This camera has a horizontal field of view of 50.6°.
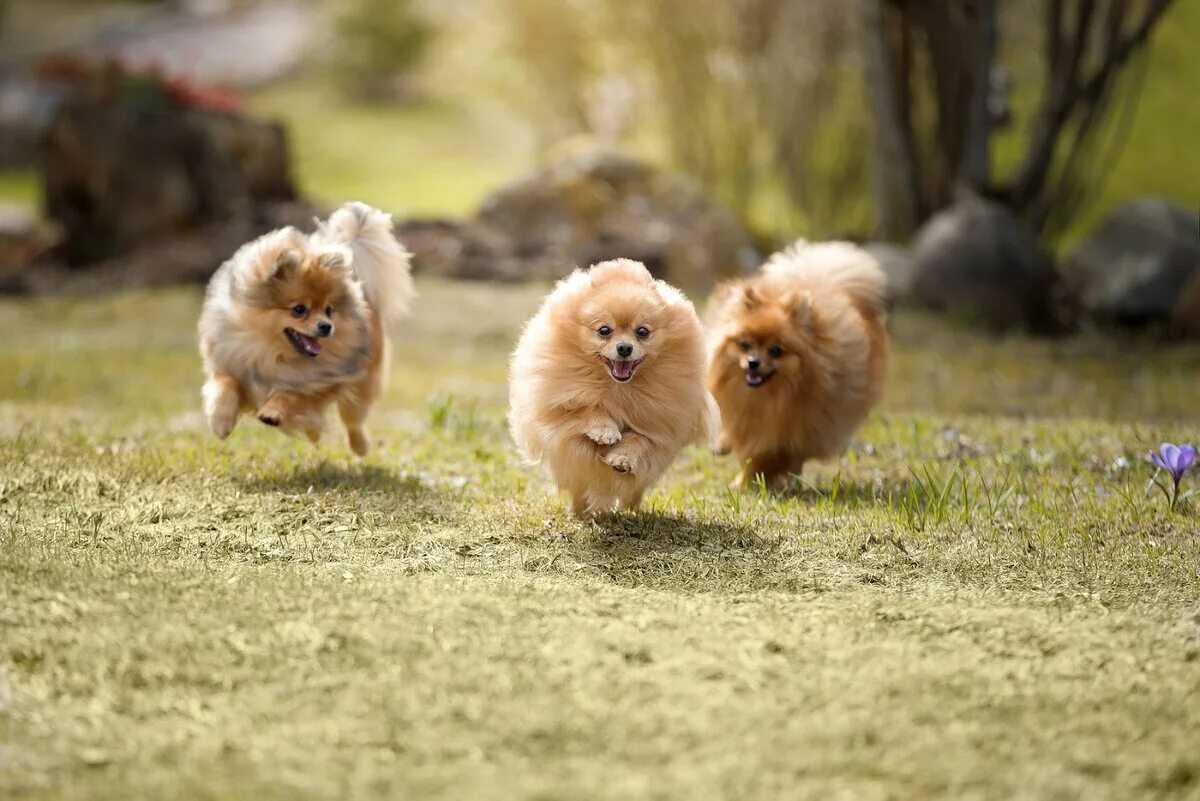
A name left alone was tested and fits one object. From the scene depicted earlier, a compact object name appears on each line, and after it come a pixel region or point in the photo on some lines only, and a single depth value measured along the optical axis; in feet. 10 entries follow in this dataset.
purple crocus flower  15.88
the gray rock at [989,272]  39.09
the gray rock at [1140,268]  38.17
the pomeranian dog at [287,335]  18.44
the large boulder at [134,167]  51.37
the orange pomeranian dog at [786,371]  18.39
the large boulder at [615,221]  47.37
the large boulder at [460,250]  47.93
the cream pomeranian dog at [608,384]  14.98
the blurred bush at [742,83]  51.65
